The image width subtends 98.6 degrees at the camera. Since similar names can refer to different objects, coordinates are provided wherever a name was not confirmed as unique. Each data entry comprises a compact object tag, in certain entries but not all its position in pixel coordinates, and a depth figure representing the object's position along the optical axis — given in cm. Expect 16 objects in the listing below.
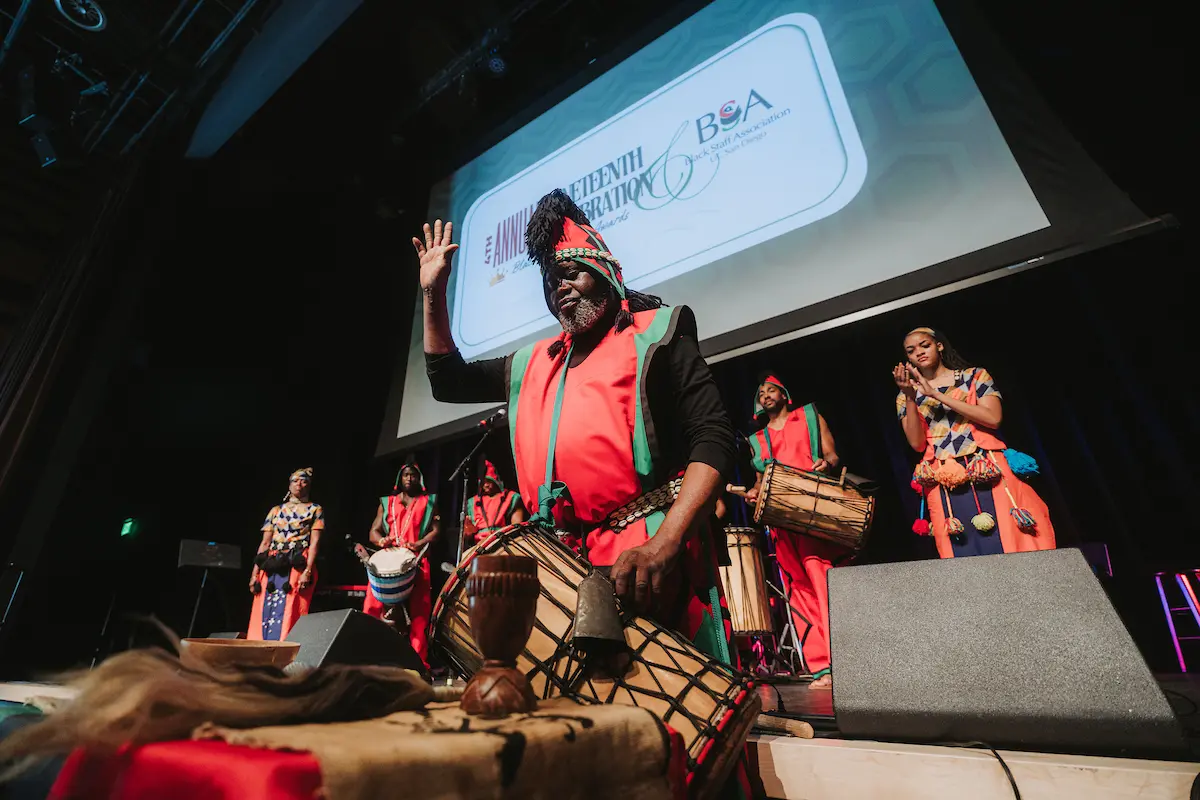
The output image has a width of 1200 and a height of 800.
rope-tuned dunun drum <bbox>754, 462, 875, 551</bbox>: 280
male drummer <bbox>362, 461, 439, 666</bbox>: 479
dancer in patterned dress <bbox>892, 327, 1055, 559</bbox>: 229
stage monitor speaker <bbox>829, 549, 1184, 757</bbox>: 73
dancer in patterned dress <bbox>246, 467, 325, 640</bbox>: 447
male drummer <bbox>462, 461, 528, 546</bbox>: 483
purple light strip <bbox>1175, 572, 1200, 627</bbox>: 295
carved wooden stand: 58
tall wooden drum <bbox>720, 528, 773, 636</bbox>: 335
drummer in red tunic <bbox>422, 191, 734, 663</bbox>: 103
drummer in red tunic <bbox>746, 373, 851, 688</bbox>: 308
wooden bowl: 82
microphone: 242
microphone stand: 243
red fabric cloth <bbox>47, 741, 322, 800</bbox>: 29
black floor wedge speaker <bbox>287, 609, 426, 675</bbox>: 118
